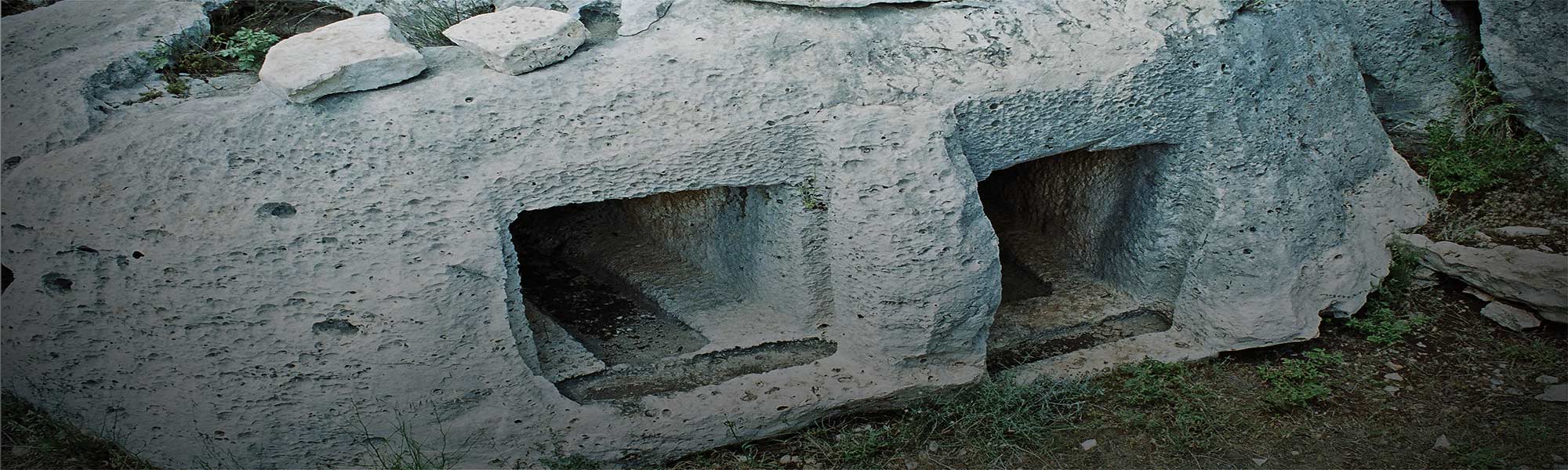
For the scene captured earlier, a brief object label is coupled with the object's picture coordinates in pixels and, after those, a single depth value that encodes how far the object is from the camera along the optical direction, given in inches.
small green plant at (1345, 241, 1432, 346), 171.6
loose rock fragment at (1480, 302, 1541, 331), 170.1
